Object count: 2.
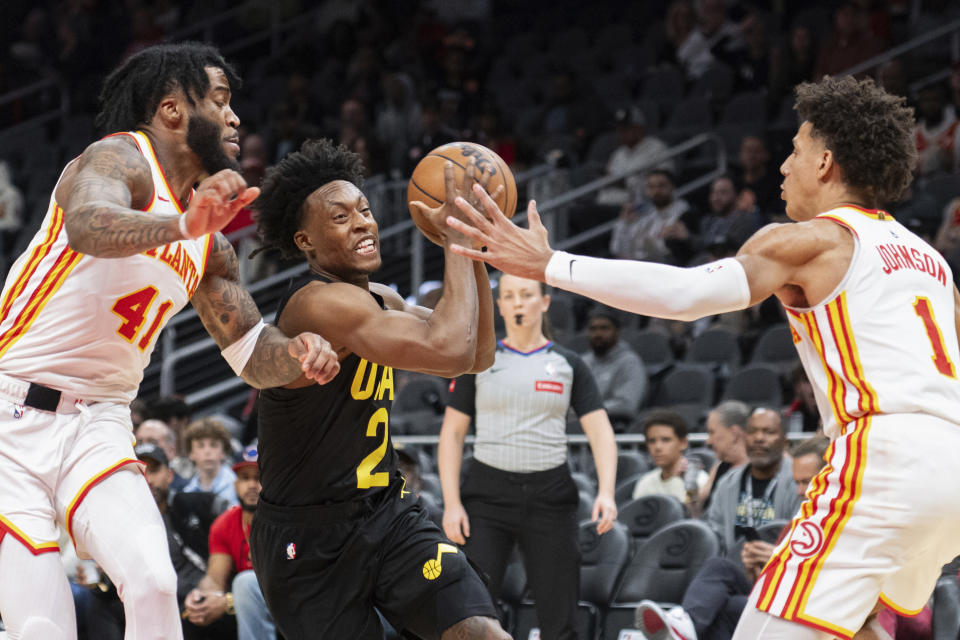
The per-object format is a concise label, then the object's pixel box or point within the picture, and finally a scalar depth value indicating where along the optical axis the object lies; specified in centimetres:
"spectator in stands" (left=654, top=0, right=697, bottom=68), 1425
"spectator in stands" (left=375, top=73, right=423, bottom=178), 1485
